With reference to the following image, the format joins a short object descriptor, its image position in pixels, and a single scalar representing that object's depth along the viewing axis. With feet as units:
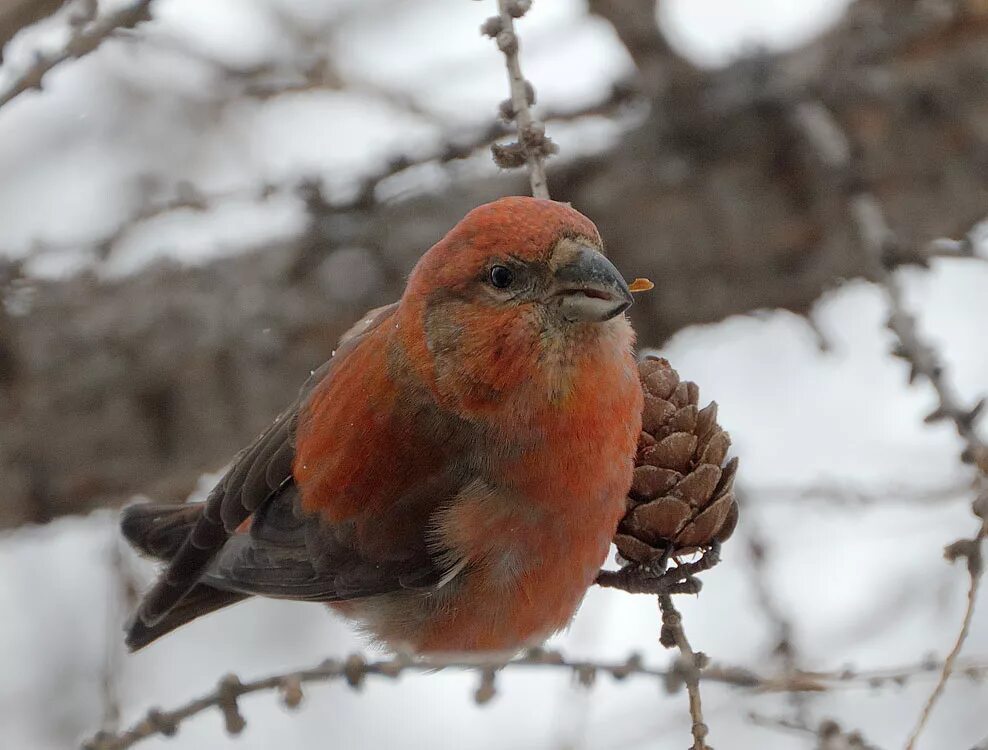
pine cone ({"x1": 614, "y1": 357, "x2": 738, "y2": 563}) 17.07
